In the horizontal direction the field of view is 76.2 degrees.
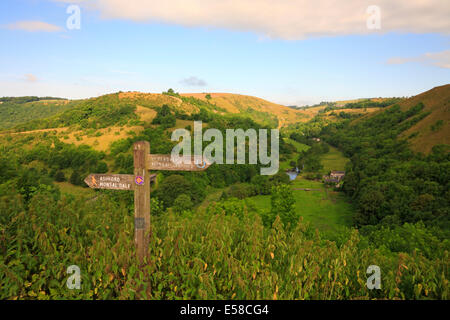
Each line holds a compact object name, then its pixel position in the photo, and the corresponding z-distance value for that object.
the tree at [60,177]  75.06
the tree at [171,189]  58.66
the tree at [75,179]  72.68
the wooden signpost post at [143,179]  5.49
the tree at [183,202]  52.14
